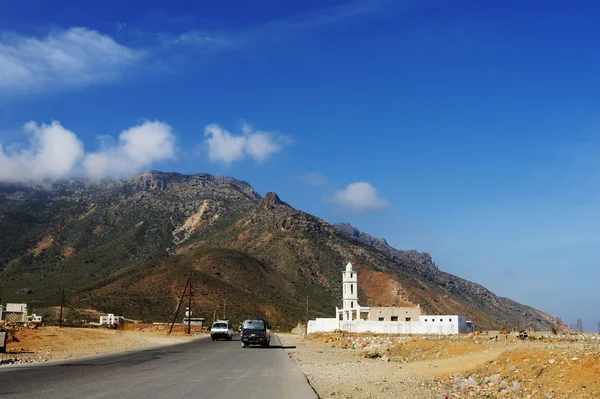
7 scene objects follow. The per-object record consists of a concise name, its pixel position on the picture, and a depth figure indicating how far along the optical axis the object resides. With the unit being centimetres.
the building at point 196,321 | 9365
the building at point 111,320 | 8361
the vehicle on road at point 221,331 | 5509
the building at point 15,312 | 6871
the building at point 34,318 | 7831
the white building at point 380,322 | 6290
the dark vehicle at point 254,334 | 4062
